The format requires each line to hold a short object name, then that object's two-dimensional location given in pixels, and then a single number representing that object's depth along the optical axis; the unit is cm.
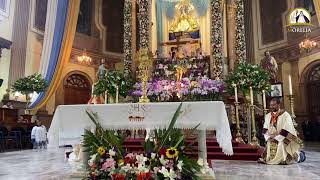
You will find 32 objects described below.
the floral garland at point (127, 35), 1259
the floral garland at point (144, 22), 1228
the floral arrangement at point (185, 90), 979
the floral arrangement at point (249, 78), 944
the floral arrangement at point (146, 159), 407
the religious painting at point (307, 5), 1453
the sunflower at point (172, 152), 414
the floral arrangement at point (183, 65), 1182
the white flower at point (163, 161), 409
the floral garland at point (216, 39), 1154
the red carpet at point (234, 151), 752
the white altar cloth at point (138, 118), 479
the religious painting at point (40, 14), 1527
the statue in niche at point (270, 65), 1382
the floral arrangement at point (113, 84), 994
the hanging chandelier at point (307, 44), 1380
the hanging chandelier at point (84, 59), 1657
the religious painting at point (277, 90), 1495
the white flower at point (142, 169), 403
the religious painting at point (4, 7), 1366
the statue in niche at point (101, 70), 1266
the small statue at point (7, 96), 1326
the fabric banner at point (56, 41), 1252
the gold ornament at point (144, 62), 608
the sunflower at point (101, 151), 432
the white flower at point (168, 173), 396
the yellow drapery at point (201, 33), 1283
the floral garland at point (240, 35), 1190
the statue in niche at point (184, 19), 1291
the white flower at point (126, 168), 409
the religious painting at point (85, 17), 1706
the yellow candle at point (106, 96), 988
